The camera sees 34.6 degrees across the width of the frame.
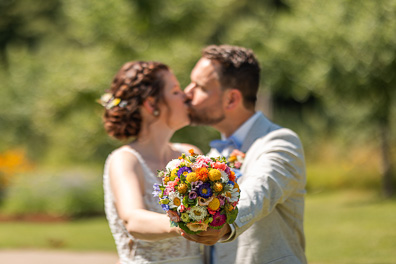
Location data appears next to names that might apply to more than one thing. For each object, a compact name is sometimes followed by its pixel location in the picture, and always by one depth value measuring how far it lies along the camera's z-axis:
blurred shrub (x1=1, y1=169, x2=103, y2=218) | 15.55
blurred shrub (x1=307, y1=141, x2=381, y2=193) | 19.75
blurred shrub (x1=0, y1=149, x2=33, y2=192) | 17.17
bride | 3.32
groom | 2.93
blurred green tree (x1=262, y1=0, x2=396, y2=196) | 14.54
